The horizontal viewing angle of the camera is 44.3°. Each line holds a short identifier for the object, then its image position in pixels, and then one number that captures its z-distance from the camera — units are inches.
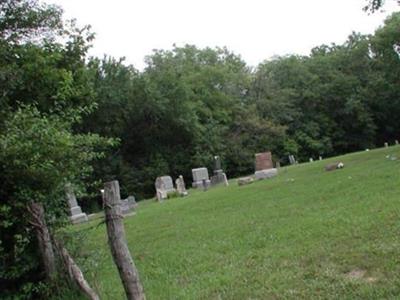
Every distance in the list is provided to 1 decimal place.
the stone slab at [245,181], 722.2
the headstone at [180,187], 813.4
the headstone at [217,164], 1004.9
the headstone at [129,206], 668.2
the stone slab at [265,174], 760.3
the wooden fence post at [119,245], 163.9
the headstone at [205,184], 839.0
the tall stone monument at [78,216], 690.2
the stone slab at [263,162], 781.3
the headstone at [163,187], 823.9
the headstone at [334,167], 663.8
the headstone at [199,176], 936.1
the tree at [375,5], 709.9
